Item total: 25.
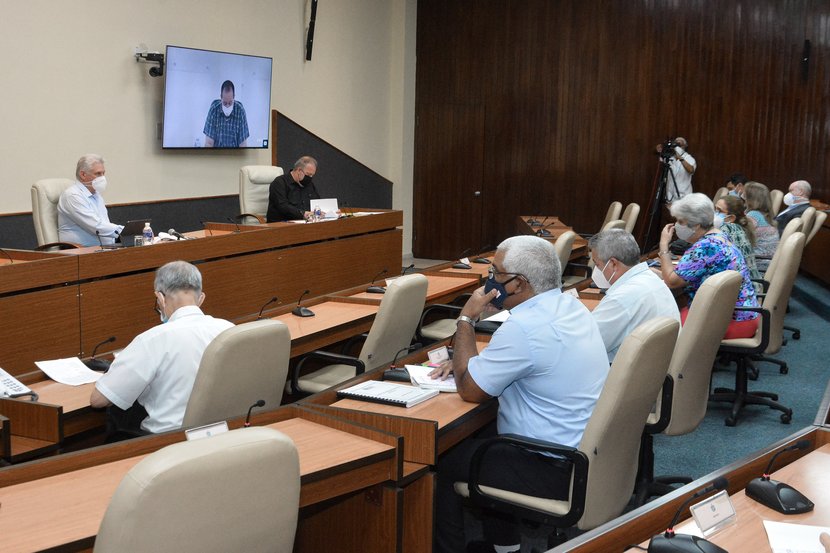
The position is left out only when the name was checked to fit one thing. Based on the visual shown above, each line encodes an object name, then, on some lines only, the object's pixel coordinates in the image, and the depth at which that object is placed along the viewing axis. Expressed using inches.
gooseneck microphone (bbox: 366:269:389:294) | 209.3
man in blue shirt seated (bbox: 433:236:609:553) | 110.7
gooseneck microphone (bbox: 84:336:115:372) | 139.3
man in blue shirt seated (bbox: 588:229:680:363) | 147.0
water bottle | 214.2
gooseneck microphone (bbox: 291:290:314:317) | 181.6
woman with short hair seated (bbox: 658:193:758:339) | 190.2
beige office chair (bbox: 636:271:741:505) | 144.5
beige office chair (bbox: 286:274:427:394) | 162.1
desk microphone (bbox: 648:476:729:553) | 68.7
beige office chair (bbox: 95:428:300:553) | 63.8
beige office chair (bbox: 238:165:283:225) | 310.3
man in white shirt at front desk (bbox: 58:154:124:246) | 234.2
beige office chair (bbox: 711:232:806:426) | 195.3
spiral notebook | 115.7
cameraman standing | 424.5
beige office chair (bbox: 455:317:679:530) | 103.7
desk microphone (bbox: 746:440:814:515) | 82.0
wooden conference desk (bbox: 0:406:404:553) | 77.9
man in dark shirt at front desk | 300.4
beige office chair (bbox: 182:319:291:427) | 114.5
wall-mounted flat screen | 319.6
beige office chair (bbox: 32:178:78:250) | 234.2
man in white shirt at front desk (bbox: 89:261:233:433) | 118.4
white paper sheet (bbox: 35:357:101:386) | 133.3
